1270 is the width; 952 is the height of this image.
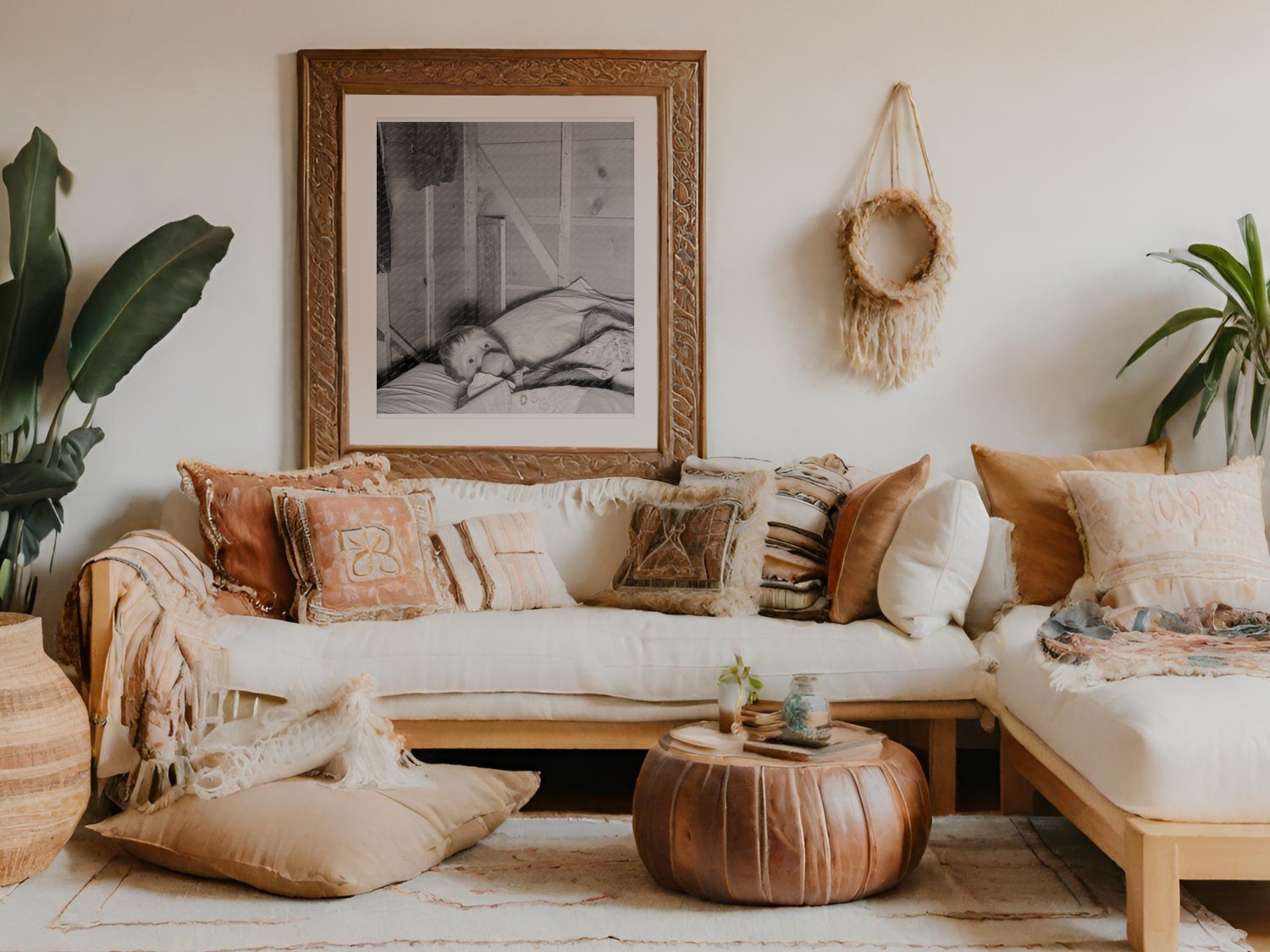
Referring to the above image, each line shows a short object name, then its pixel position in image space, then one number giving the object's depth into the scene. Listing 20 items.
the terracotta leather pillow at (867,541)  3.07
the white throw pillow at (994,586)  3.23
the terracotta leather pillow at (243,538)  3.24
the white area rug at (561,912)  2.08
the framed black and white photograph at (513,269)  3.67
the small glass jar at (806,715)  2.28
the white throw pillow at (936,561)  2.94
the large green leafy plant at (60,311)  3.38
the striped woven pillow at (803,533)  3.19
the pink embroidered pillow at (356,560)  3.09
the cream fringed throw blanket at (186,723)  2.56
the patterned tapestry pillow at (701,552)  3.15
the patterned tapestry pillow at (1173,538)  2.88
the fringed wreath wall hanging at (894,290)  3.59
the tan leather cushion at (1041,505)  3.22
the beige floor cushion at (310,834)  2.27
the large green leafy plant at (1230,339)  3.34
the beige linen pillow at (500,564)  3.24
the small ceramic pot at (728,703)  2.43
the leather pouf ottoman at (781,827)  2.14
